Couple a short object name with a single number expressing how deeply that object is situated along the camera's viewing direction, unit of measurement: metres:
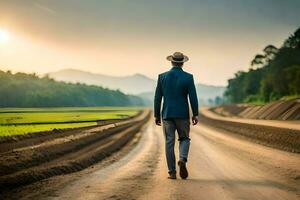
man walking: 10.40
